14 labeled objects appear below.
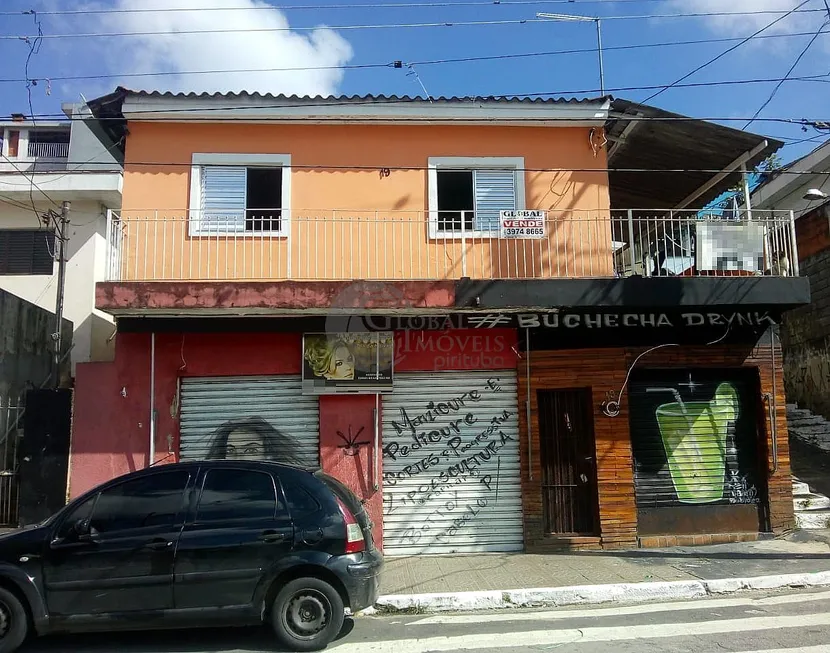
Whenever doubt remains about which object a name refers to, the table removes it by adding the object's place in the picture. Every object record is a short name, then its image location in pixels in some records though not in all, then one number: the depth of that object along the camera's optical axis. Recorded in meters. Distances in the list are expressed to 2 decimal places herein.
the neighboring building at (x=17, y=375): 8.99
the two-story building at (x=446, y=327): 8.98
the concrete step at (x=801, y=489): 9.91
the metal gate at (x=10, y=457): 8.98
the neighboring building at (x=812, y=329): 13.00
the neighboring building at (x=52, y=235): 12.49
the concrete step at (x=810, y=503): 9.67
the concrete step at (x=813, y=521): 9.41
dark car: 5.09
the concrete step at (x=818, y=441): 11.99
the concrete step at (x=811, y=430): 12.27
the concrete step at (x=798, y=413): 12.97
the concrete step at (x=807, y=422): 12.55
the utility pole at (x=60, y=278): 10.26
